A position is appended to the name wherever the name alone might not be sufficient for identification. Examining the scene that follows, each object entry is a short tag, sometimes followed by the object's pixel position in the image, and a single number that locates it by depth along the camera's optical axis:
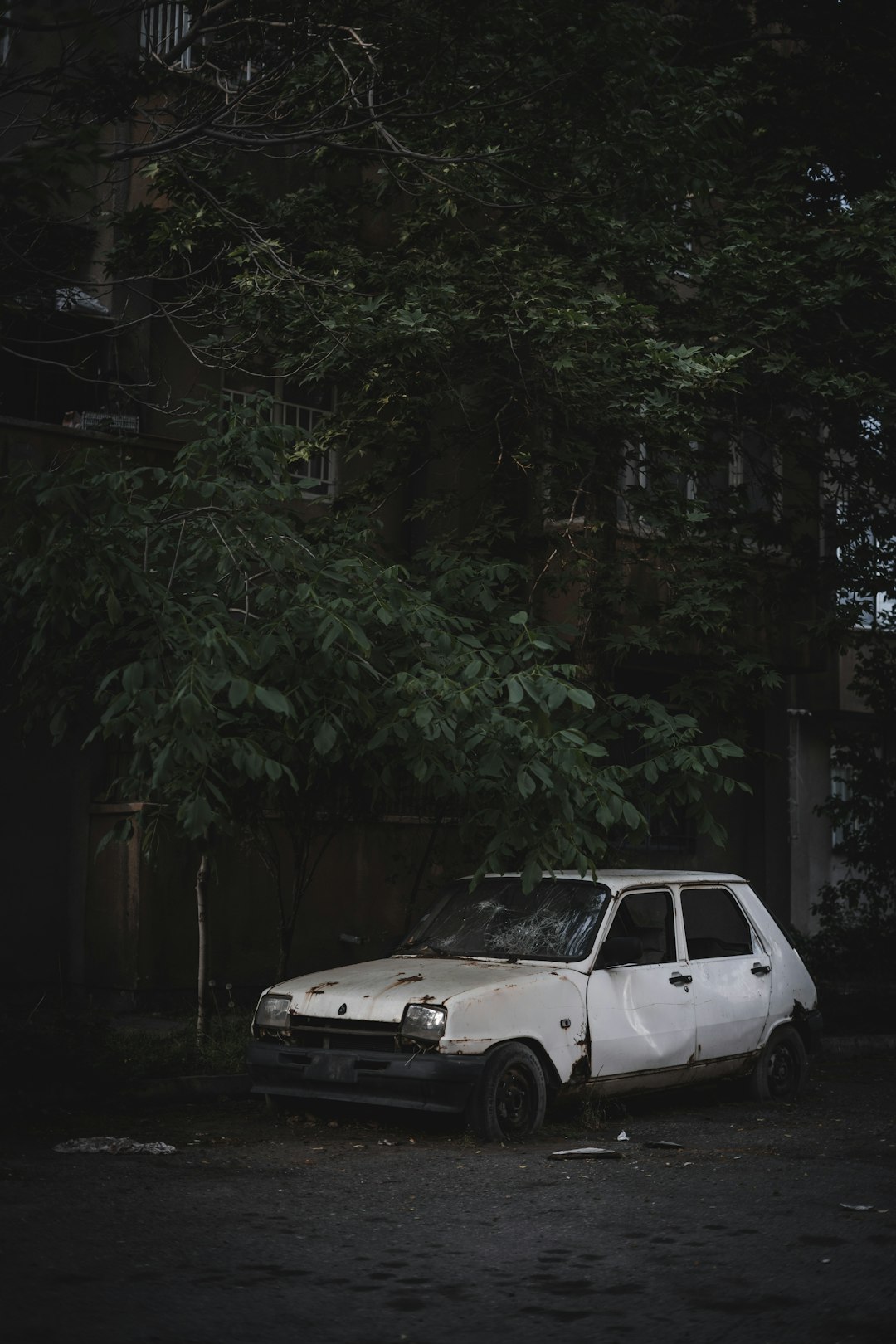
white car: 8.77
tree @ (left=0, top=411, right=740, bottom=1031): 9.03
